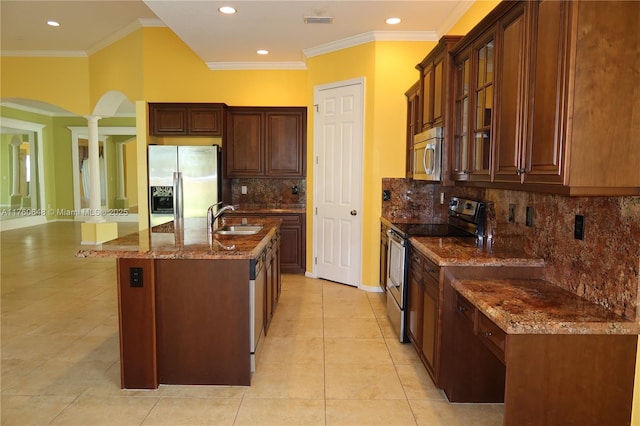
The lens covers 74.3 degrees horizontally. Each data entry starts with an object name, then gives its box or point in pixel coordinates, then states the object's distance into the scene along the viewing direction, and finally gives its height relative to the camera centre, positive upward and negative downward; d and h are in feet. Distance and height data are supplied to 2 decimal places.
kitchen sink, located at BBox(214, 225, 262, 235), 12.58 -1.41
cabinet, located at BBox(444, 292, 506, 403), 8.38 -3.71
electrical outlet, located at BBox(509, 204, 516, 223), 9.48 -0.65
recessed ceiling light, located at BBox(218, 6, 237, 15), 13.50 +5.57
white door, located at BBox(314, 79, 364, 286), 16.76 +0.12
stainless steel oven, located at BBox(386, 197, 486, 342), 10.94 -1.38
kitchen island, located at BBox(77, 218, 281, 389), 8.77 -2.77
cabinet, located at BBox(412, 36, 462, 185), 10.64 +2.54
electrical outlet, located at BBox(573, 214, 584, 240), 6.87 -0.71
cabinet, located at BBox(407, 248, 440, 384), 8.82 -2.87
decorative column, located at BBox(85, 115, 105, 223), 25.66 +0.33
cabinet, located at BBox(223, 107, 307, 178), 19.76 +1.85
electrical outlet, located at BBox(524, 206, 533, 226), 8.73 -0.69
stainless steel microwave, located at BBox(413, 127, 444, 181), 11.09 +0.82
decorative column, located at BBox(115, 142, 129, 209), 41.73 +0.15
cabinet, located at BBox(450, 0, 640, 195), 5.55 +1.22
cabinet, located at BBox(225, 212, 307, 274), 18.94 -2.71
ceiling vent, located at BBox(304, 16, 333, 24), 14.07 +5.50
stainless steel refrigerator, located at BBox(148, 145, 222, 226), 18.88 +0.12
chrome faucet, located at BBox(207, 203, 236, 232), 11.81 -1.11
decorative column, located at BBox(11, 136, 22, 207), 34.99 +0.74
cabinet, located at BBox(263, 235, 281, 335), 11.37 -2.82
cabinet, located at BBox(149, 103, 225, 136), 19.36 +2.89
